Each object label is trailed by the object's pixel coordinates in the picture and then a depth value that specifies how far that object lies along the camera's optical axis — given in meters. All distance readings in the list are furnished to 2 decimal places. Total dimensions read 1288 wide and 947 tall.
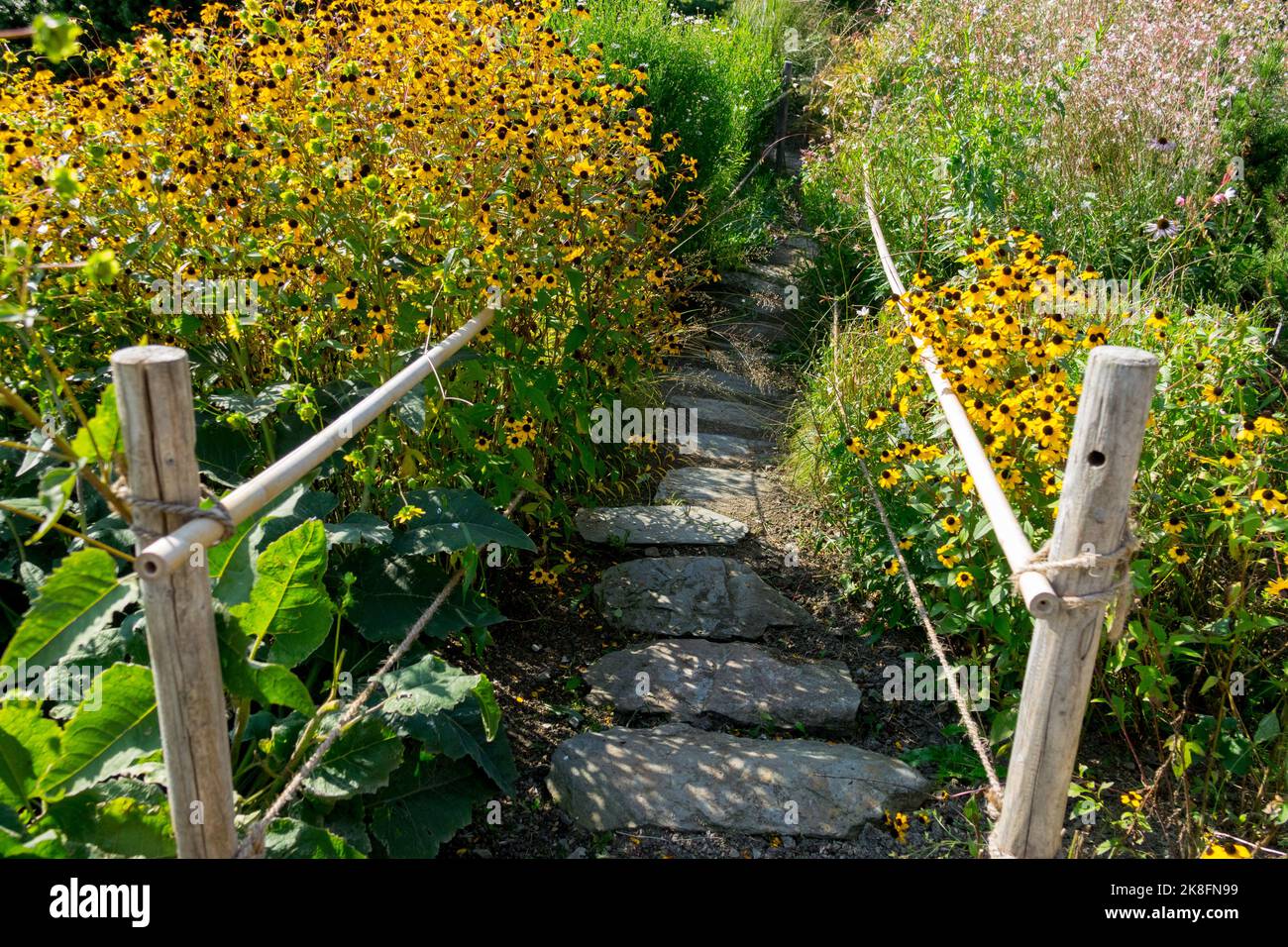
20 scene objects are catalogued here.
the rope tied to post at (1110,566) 1.61
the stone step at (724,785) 2.59
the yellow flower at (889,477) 3.23
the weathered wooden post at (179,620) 1.42
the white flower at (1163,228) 4.25
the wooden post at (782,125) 10.26
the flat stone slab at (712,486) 4.49
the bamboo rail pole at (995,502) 1.64
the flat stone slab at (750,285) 6.94
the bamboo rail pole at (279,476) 1.42
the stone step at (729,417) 5.21
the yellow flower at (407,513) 2.71
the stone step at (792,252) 7.55
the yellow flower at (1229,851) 1.94
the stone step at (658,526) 4.07
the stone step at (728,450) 4.90
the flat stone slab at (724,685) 3.08
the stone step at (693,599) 3.55
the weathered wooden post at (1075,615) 1.55
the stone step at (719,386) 5.44
